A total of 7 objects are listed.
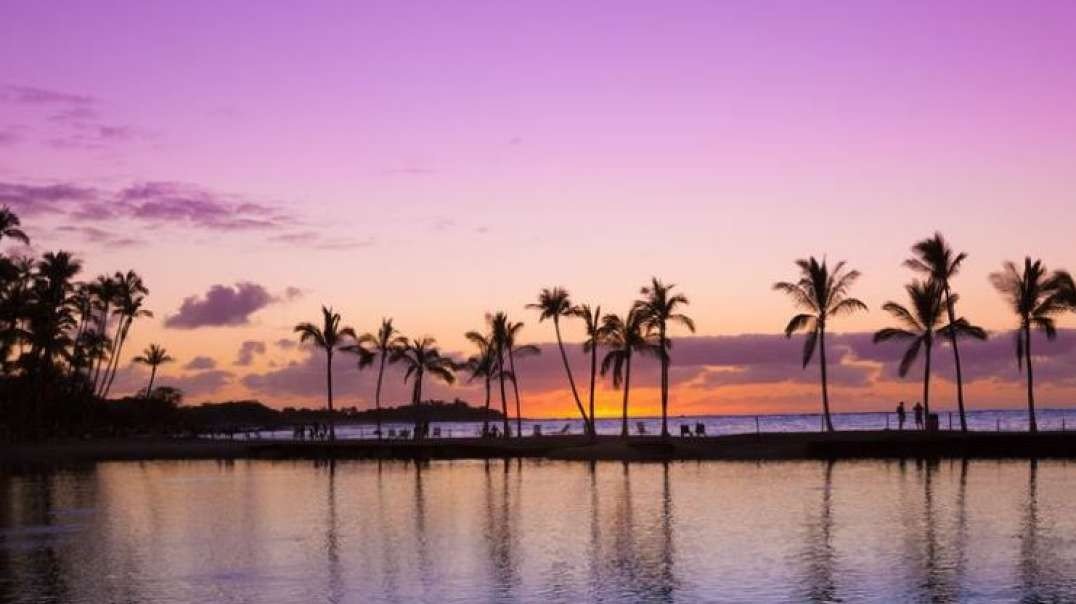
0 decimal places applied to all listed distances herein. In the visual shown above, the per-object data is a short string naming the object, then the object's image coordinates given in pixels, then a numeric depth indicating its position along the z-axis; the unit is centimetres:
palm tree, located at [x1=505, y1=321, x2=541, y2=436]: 9881
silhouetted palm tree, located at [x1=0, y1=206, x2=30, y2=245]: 8644
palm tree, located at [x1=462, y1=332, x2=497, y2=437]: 10250
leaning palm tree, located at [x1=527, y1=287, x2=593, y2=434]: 9230
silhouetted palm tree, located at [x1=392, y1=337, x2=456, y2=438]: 10725
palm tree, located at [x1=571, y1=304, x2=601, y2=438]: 9038
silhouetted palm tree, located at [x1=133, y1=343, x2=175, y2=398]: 14138
